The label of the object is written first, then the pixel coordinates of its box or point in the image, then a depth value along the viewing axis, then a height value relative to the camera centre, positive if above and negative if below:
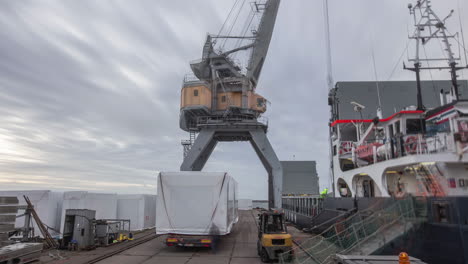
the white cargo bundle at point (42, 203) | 18.48 -1.29
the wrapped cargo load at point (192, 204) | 13.66 -0.99
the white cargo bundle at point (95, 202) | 20.25 -1.38
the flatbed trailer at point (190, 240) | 13.48 -2.62
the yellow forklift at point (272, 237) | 11.56 -2.14
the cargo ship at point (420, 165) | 8.86 +0.68
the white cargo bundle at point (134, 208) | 22.94 -2.03
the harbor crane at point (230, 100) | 33.25 +9.27
